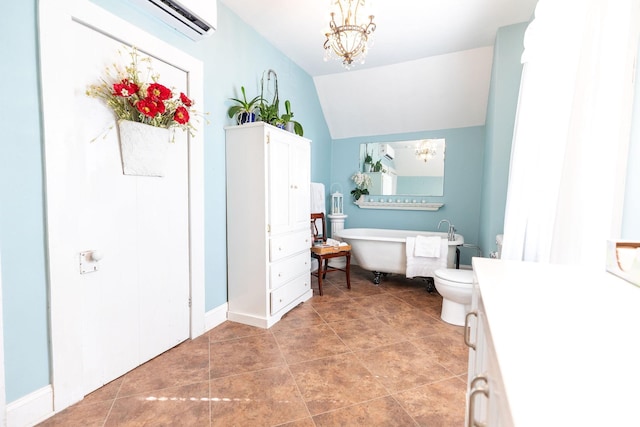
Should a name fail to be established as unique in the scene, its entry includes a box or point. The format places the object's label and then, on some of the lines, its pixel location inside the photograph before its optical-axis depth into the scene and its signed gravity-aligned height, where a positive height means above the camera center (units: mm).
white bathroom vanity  381 -257
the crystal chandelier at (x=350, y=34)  2043 +1080
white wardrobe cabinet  2559 -284
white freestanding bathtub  3547 -708
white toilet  2564 -824
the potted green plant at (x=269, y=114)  2693 +664
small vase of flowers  1759 +449
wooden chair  3369 -701
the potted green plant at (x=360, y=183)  4762 +152
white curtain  1137 +336
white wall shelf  4445 -137
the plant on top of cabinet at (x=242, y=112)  2627 +667
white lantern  4742 -178
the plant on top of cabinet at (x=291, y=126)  2953 +643
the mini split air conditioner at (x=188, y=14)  1936 +1145
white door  1668 -314
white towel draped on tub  3398 -744
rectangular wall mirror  4445 +430
